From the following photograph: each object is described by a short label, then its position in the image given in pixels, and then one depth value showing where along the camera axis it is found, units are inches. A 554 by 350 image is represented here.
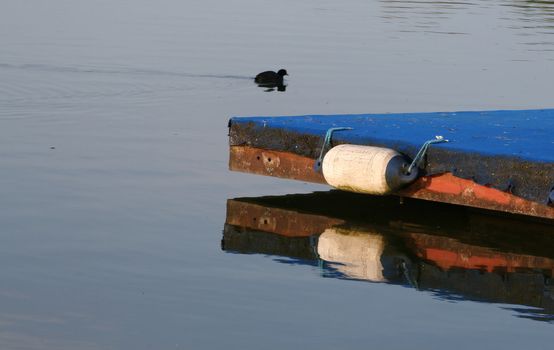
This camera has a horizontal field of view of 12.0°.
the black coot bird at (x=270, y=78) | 1343.3
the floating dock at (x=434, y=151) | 717.6
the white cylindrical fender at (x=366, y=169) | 747.4
